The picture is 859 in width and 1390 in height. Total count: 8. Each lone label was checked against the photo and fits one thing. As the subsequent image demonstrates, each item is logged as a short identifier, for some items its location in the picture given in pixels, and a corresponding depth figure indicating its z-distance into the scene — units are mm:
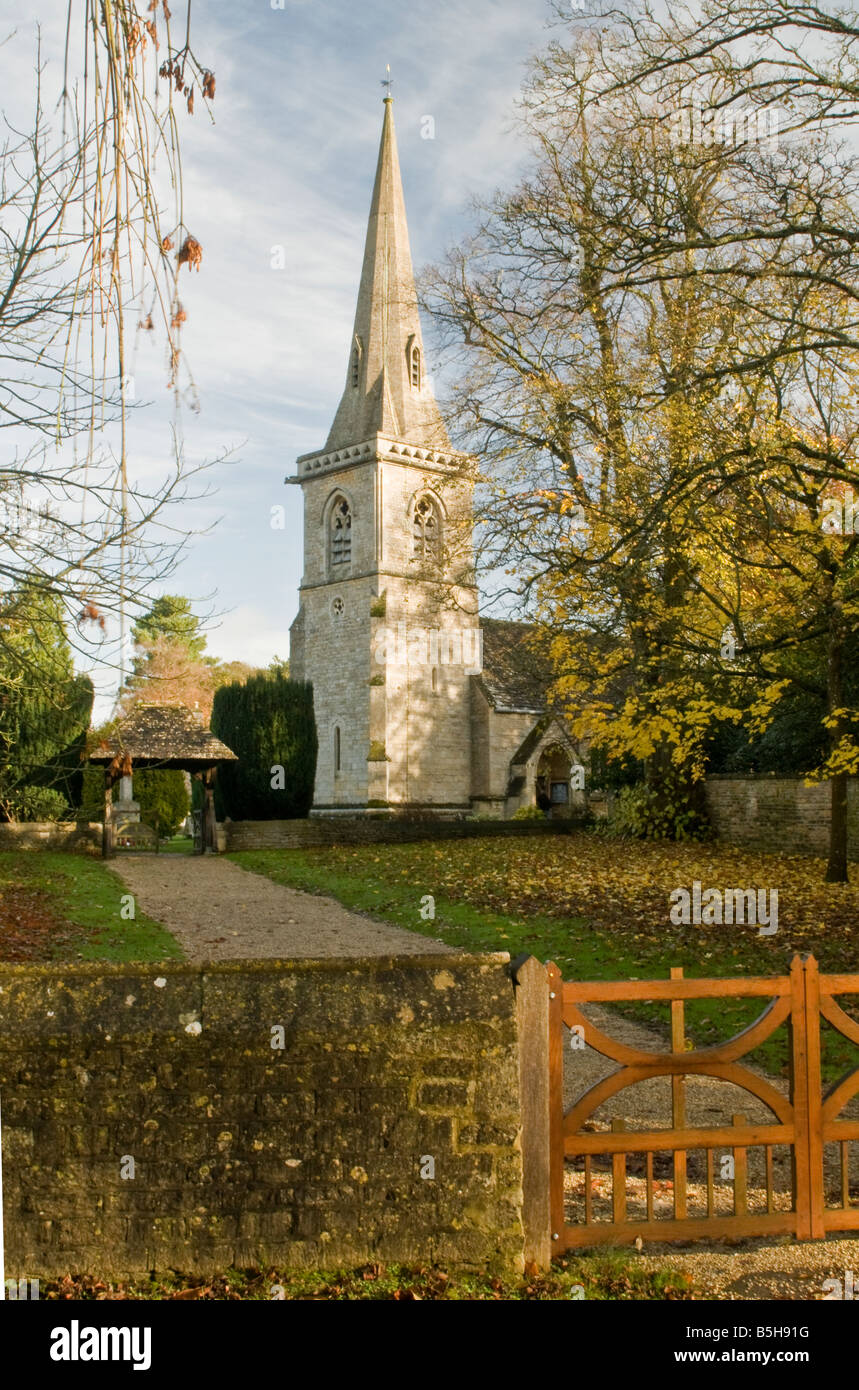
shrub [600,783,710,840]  24875
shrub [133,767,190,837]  40750
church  41062
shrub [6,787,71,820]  27144
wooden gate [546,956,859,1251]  4840
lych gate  28031
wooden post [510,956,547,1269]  4754
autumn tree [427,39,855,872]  10664
